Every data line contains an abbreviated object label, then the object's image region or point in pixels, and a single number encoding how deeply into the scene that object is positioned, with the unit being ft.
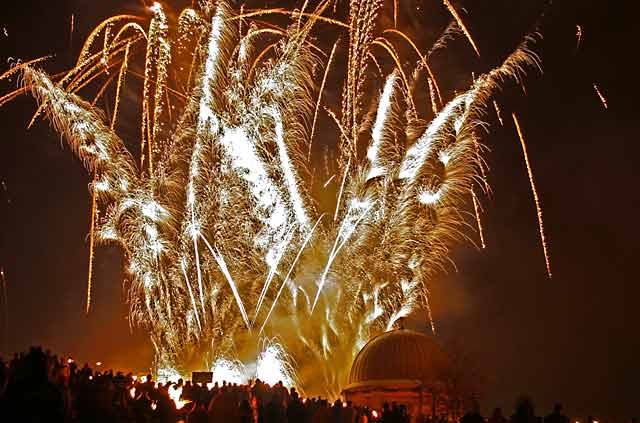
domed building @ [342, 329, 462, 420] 150.41
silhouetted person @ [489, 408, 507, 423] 62.08
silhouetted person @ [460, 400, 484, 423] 51.60
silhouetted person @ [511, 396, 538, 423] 51.24
